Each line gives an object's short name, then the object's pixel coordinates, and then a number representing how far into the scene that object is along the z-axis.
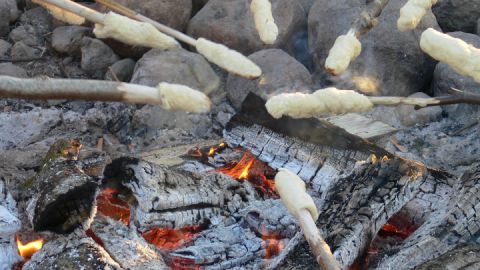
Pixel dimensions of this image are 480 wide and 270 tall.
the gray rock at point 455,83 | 3.67
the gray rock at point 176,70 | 3.84
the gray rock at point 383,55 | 3.83
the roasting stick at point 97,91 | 1.67
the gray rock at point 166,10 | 4.10
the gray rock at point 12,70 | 3.89
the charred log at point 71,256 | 2.13
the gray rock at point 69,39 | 4.21
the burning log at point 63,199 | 2.38
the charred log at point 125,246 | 2.28
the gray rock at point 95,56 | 4.14
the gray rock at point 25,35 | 4.30
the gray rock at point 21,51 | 4.17
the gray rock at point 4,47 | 4.16
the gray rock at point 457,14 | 4.09
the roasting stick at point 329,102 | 2.37
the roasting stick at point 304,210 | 1.77
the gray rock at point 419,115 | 3.76
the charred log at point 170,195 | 2.59
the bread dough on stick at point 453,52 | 2.22
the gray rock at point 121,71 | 4.11
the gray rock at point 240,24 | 4.12
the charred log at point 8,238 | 2.29
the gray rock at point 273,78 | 3.78
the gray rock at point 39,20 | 4.40
